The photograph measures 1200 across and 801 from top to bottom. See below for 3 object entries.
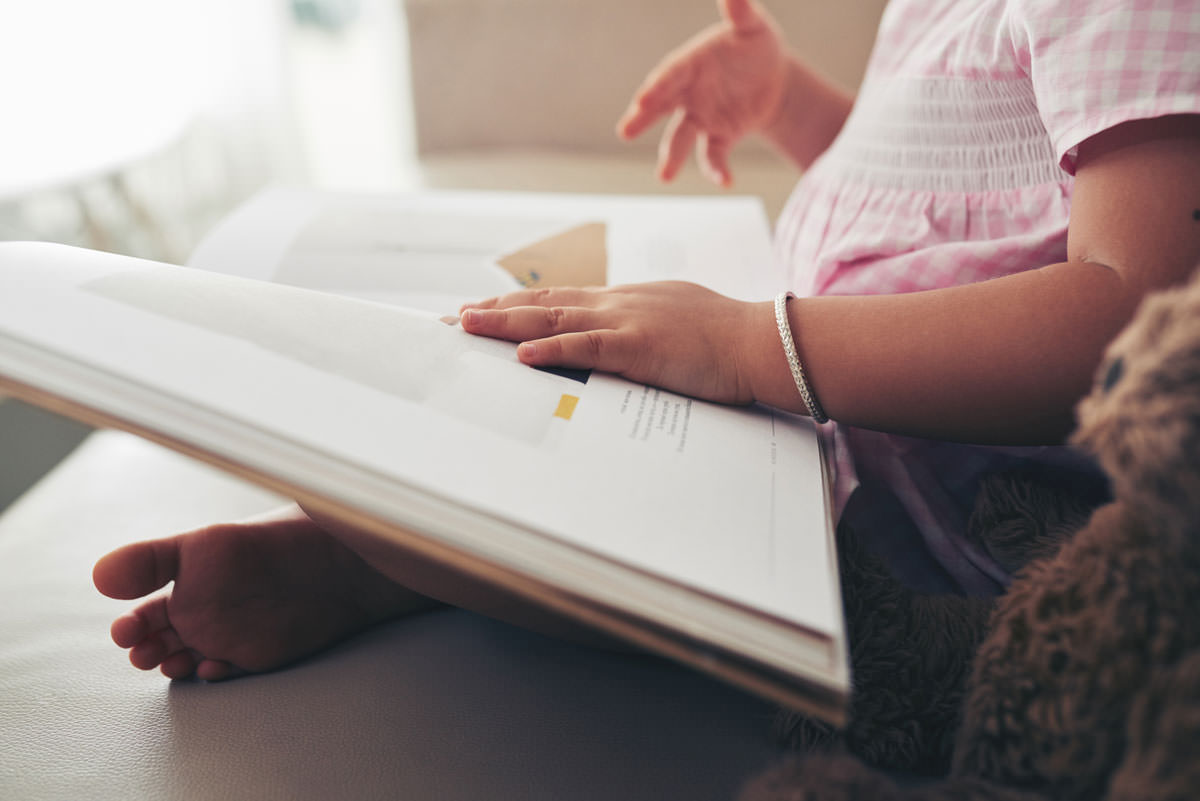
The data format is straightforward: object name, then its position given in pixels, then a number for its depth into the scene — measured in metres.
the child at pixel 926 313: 0.33
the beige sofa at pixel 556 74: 0.94
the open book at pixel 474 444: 0.25
